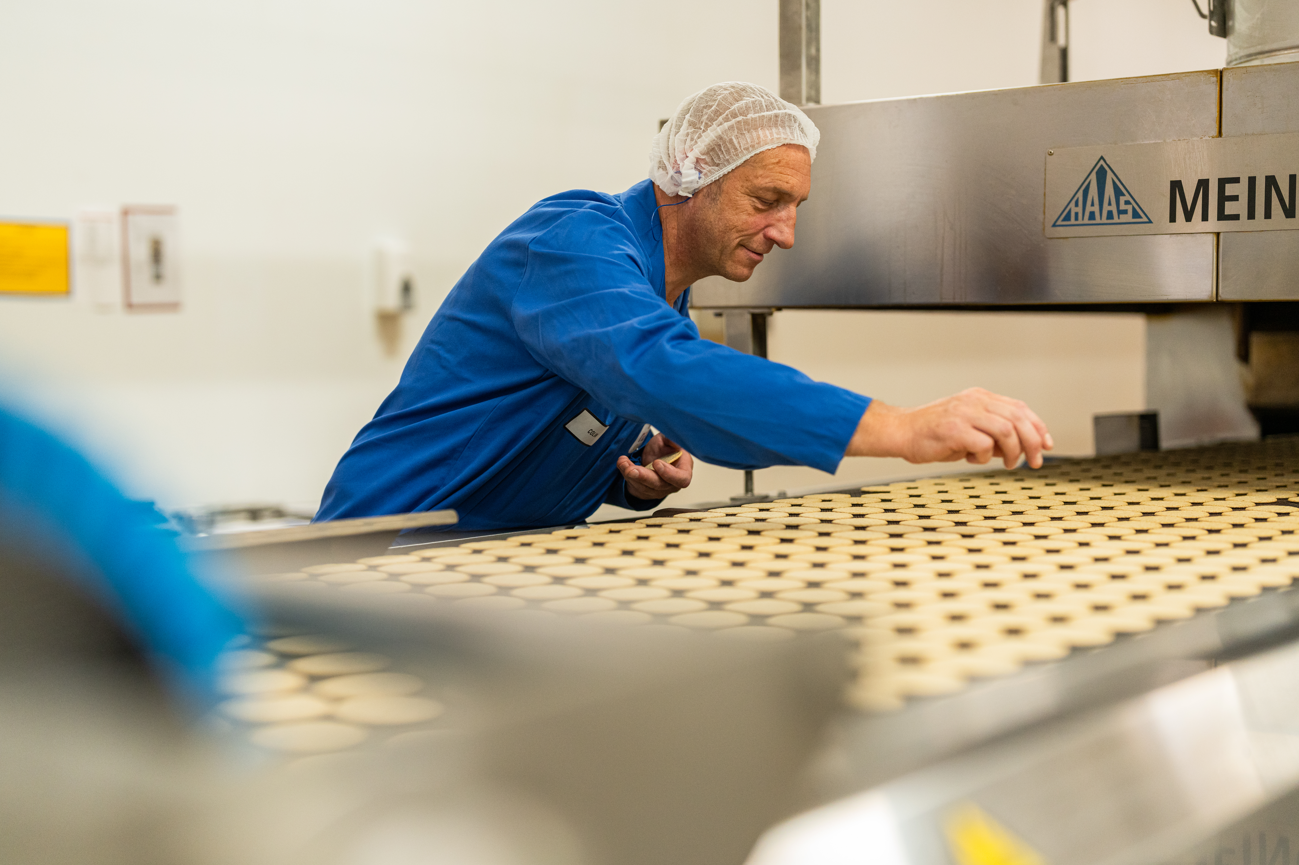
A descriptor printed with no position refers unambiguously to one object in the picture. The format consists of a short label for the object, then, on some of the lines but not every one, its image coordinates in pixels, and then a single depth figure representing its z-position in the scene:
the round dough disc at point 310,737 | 0.54
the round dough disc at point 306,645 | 0.71
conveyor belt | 0.74
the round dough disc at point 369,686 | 0.62
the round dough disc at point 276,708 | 0.58
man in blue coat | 1.17
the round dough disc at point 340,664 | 0.66
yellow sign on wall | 2.42
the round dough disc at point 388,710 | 0.58
